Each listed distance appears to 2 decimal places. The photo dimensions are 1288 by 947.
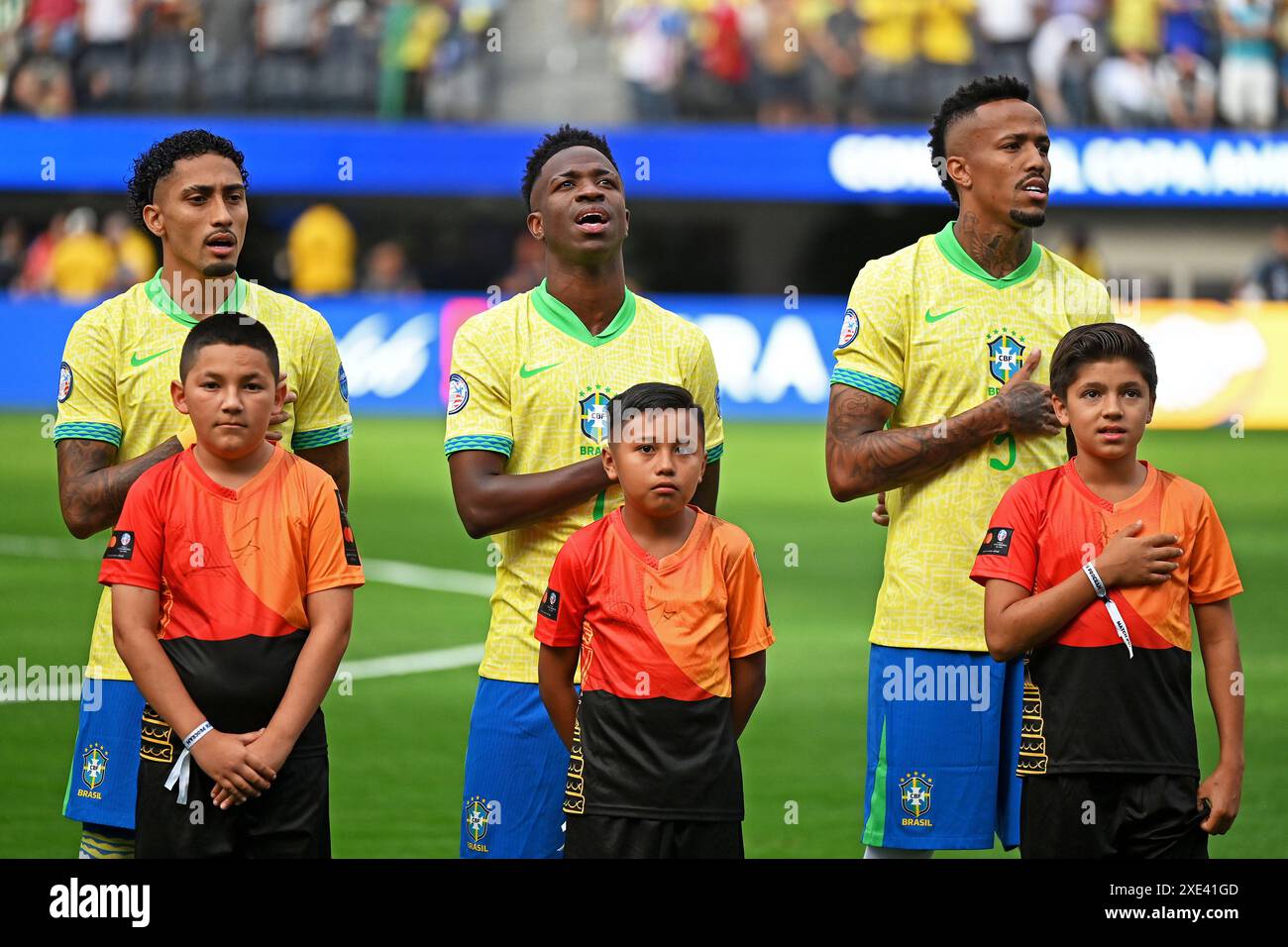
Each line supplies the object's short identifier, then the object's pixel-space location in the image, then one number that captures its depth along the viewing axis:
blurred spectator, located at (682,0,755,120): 21.88
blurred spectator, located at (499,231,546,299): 21.69
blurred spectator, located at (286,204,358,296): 22.12
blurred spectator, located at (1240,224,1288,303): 21.02
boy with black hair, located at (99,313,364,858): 3.72
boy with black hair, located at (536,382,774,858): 3.76
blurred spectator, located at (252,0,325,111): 21.84
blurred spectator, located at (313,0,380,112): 21.84
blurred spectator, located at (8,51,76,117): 21.66
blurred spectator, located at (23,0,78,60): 22.39
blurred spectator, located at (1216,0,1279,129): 22.00
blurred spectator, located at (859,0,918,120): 21.88
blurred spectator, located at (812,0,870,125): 21.89
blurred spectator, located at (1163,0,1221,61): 22.69
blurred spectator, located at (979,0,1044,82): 22.64
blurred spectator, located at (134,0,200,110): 21.59
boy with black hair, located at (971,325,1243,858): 3.73
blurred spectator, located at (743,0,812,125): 21.86
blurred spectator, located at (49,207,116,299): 21.97
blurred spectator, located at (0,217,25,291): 21.77
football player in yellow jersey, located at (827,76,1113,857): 4.25
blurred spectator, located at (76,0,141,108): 21.62
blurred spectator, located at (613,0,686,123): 22.05
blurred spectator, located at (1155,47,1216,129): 22.03
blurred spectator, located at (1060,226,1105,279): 22.16
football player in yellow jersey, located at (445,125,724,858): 4.20
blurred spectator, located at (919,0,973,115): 22.09
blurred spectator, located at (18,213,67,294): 22.17
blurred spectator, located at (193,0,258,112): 21.66
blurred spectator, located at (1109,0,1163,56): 22.56
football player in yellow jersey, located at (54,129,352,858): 4.19
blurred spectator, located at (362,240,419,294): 21.98
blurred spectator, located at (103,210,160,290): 22.34
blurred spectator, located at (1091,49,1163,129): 21.95
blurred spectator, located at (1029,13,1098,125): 21.88
